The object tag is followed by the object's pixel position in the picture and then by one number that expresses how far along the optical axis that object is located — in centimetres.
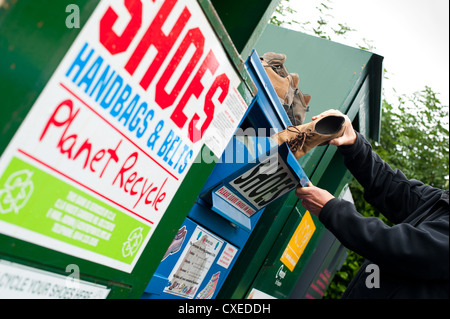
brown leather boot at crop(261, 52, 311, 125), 261
